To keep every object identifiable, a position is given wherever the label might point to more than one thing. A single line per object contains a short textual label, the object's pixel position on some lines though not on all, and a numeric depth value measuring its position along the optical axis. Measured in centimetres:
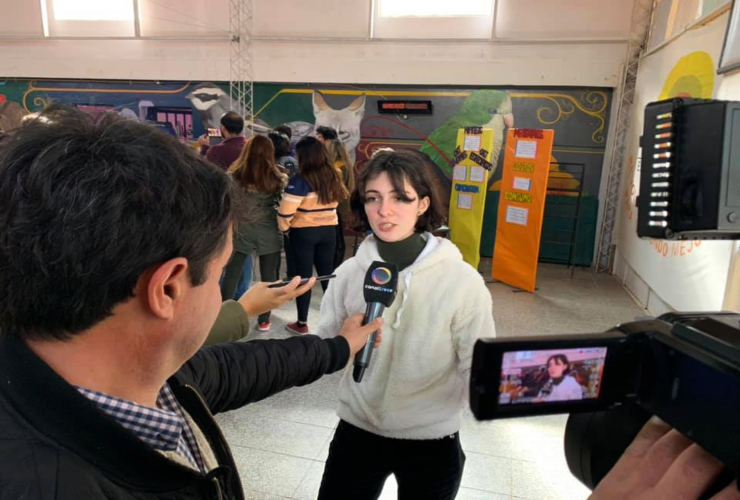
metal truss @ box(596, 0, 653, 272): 557
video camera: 48
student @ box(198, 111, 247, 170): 385
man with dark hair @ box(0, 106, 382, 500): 50
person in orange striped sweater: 328
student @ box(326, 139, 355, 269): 426
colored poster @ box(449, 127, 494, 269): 504
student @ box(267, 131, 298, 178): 366
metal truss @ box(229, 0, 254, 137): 675
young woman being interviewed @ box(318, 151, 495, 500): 128
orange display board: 474
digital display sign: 650
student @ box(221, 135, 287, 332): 325
